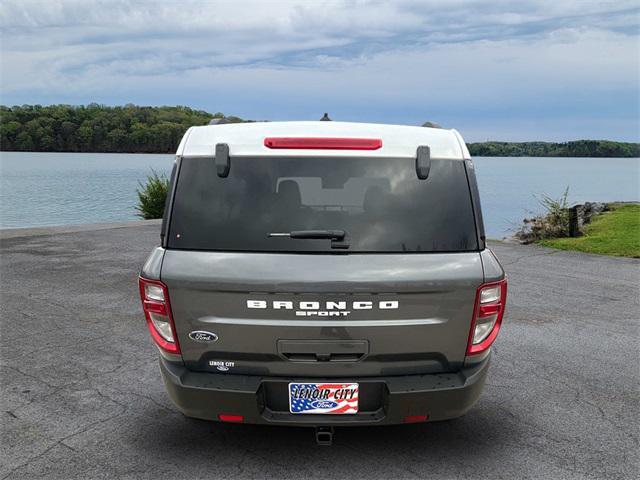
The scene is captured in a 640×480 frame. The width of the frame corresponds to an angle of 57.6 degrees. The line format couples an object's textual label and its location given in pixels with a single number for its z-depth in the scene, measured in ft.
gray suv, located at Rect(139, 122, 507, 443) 10.30
